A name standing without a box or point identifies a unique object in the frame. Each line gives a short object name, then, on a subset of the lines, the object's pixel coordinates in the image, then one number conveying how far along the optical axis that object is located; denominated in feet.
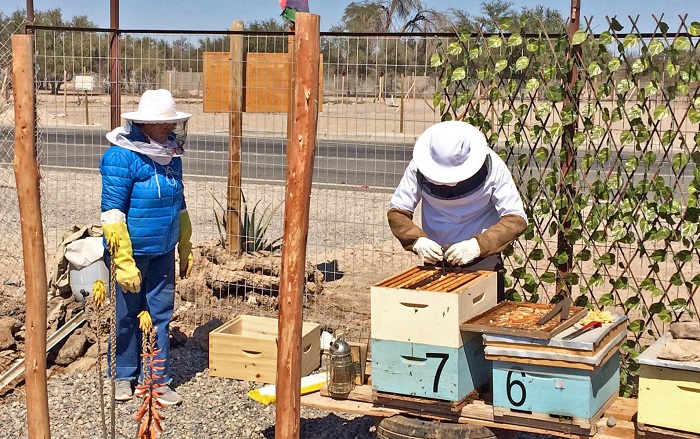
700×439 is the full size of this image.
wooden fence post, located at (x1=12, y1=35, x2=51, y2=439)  12.15
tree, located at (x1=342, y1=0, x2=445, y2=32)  120.67
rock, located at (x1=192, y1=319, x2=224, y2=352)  23.79
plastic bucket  24.07
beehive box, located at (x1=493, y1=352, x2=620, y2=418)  13.79
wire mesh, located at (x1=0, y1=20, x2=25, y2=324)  25.40
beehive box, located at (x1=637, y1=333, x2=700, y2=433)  13.58
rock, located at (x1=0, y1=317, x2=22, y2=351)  21.90
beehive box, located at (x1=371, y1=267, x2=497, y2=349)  13.97
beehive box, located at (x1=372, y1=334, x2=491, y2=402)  14.19
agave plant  27.81
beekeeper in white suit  15.69
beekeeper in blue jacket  18.71
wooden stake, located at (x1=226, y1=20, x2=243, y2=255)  26.37
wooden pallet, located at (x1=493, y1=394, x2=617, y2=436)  13.92
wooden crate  20.51
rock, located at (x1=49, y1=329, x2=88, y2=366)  21.99
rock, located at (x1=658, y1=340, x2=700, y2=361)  13.71
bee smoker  16.15
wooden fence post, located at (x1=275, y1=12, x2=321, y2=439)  12.14
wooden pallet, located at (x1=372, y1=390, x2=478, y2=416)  14.43
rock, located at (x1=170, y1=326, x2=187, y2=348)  24.02
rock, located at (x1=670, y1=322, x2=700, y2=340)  14.47
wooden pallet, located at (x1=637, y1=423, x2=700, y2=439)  13.79
